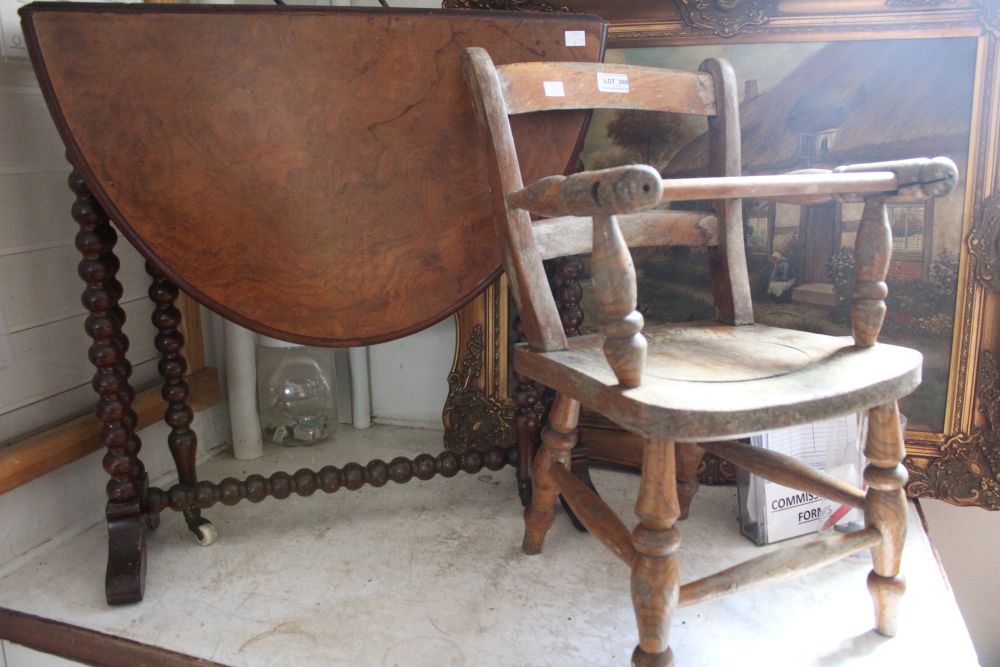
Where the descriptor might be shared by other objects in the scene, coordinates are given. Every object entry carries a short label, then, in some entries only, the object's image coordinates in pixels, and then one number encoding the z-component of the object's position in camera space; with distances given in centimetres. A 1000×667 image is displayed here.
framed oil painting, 156
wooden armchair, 94
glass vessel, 209
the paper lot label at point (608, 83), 136
